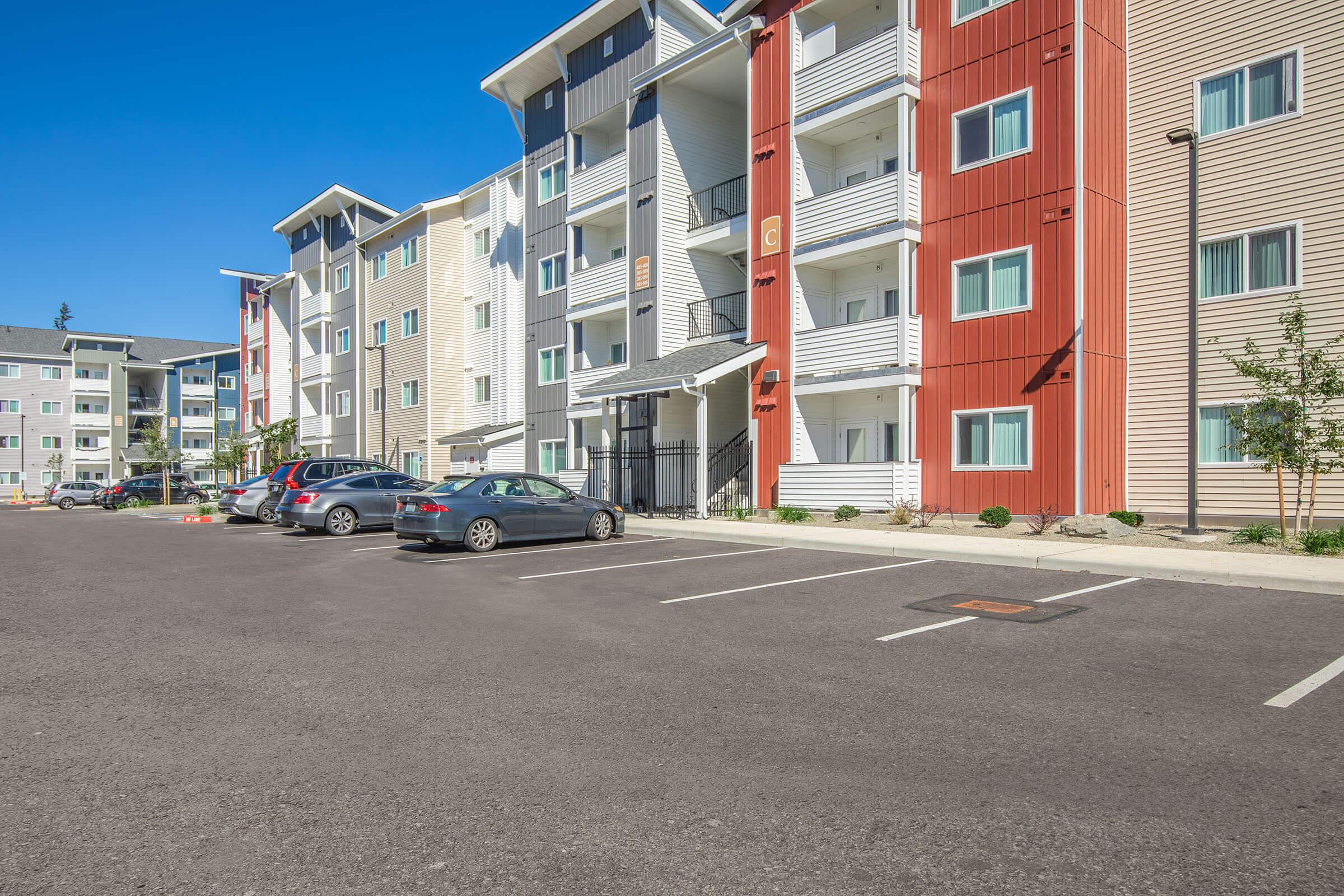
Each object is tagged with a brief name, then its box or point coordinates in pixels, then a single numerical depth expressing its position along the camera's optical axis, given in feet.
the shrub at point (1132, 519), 55.01
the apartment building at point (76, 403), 256.73
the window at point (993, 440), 59.62
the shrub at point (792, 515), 66.80
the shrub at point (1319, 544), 41.70
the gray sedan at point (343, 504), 68.90
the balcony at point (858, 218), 65.57
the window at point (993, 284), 60.44
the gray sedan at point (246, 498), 88.53
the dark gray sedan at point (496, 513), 51.06
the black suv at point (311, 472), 79.15
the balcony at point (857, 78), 66.49
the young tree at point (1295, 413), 45.85
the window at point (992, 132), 61.05
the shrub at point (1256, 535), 46.09
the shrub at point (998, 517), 57.57
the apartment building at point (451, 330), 118.32
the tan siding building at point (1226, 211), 54.08
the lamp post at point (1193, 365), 50.06
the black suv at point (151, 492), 152.35
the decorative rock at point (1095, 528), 50.52
